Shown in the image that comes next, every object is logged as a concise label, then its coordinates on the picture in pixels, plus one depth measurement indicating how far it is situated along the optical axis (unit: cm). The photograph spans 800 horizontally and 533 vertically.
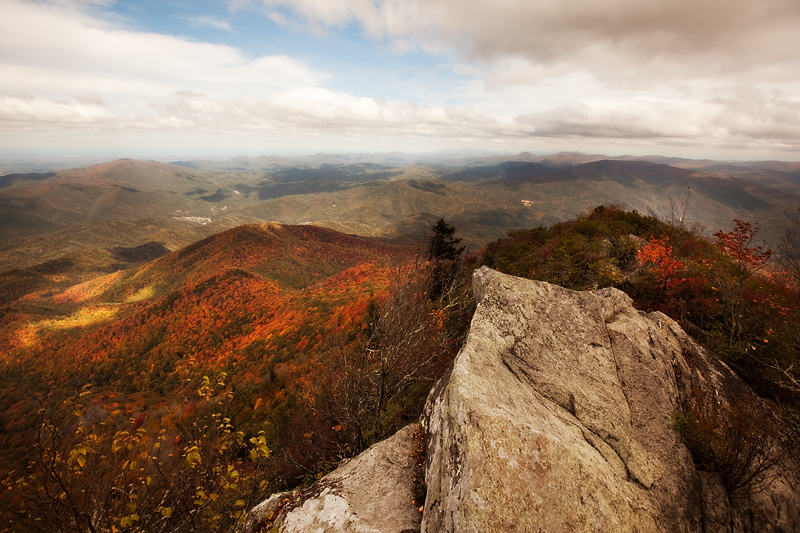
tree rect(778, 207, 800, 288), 1266
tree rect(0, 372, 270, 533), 546
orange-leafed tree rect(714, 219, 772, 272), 1625
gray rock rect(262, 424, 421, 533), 728
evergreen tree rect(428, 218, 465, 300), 3032
